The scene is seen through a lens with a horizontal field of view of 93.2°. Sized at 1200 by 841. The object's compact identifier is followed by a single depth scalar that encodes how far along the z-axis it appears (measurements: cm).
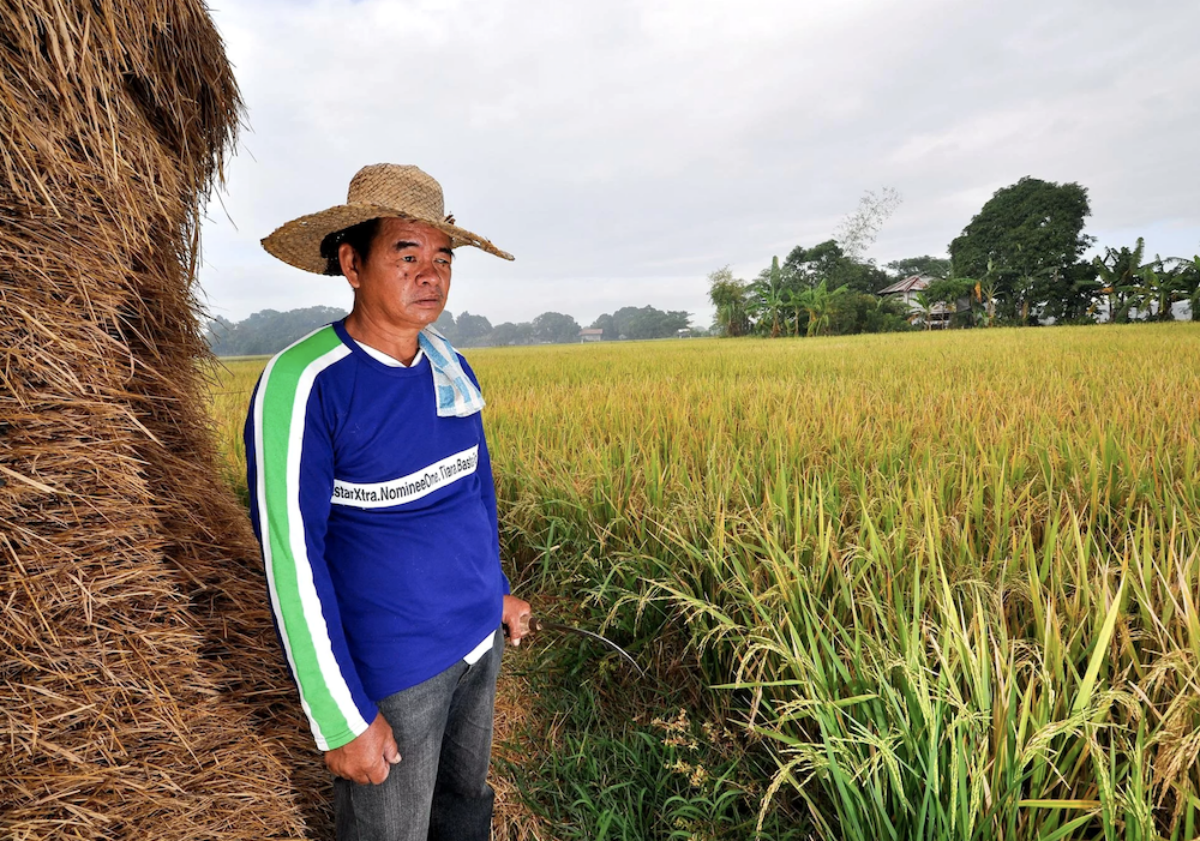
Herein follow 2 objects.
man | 92
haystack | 104
